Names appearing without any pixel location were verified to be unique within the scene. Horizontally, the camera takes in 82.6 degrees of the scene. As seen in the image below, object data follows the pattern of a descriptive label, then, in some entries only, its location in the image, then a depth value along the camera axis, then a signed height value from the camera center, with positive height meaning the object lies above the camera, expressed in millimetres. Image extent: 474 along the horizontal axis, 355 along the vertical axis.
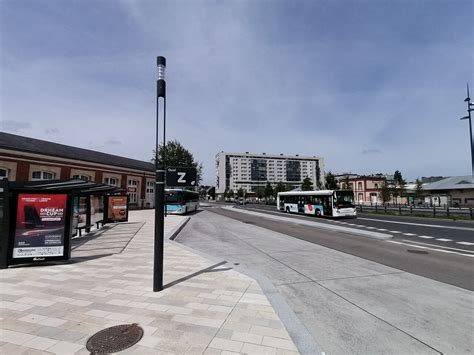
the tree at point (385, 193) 48119 +489
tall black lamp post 5594 -561
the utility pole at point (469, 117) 21406 +6435
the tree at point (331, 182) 46581 +2454
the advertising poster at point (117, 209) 20453 -858
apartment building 145375 +15114
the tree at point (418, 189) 49350 +1194
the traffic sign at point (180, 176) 6273 +491
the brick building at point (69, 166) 26562 +3907
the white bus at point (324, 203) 25842 -679
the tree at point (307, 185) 68000 +2912
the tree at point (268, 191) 88000 +1826
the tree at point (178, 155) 53159 +8542
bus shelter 7423 -662
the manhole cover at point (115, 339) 3441 -1914
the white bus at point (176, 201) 30781 -434
